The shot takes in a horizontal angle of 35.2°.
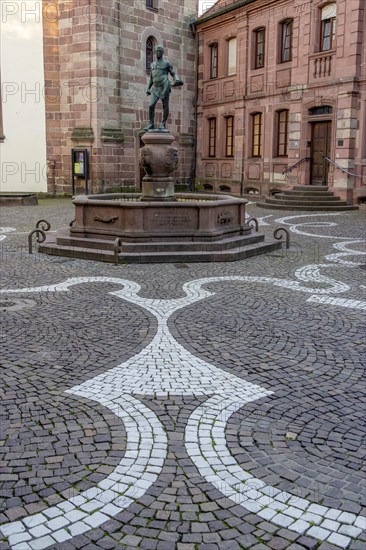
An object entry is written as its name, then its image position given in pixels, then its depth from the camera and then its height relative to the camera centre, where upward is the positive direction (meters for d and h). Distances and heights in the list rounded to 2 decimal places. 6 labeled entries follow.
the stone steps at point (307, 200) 22.28 -0.94
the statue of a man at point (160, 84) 13.97 +2.18
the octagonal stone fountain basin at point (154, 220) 12.09 -0.97
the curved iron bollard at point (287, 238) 13.33 -1.45
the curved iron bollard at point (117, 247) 11.19 -1.45
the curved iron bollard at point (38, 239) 12.53 -1.53
